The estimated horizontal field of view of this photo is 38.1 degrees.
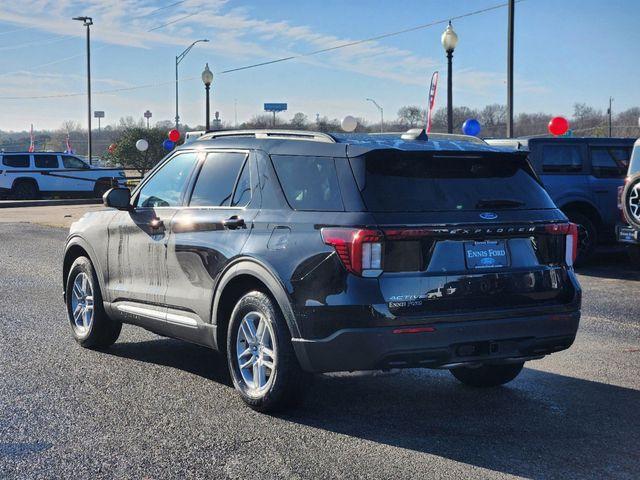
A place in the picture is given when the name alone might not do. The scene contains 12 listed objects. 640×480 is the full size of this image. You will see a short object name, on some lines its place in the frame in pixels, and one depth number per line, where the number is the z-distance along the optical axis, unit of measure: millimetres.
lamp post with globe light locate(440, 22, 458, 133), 21172
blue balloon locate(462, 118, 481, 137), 20141
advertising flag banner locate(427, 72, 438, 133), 19875
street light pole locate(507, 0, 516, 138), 21453
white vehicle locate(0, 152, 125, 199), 36375
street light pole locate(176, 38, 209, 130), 49344
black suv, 5293
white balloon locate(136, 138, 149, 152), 36175
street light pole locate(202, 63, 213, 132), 31531
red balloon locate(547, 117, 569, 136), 19141
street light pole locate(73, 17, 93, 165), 53906
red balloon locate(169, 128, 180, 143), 36969
